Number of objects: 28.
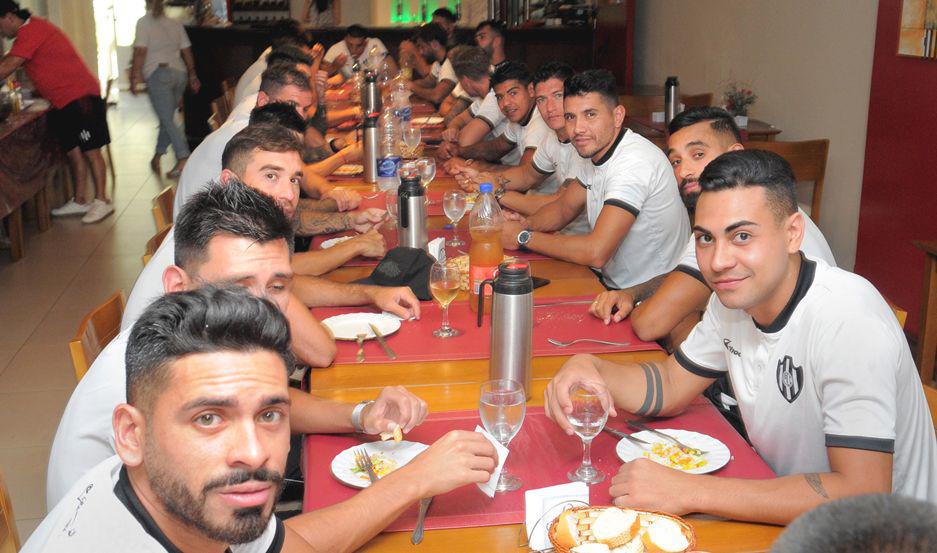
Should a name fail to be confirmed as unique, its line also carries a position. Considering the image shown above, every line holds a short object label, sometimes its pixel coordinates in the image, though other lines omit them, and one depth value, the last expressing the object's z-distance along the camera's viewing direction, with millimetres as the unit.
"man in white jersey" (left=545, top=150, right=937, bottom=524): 1716
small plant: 6340
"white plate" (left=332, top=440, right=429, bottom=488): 1848
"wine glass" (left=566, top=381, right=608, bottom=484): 1845
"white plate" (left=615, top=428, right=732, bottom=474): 1854
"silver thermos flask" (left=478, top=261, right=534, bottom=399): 2176
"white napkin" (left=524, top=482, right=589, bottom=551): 1606
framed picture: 4578
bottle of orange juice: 2861
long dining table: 1635
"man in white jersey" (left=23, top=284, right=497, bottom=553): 1209
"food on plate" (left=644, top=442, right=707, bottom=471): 1862
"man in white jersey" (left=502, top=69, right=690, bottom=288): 3467
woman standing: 8945
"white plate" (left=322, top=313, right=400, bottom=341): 2666
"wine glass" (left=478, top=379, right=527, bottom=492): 1828
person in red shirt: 7031
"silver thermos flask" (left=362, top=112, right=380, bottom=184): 4852
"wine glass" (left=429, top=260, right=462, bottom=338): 2551
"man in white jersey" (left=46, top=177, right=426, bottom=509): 1884
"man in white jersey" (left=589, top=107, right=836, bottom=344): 2658
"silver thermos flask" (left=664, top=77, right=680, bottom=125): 6383
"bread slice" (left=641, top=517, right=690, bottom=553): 1523
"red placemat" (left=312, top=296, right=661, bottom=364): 2525
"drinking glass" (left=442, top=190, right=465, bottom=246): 3654
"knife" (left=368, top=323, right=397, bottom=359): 2510
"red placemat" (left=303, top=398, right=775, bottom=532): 1729
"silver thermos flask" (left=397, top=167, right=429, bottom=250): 3404
